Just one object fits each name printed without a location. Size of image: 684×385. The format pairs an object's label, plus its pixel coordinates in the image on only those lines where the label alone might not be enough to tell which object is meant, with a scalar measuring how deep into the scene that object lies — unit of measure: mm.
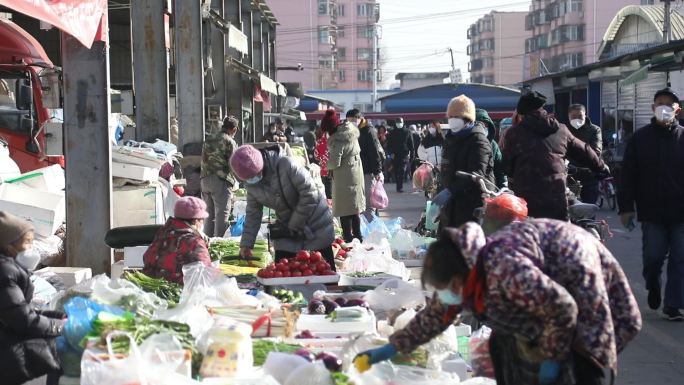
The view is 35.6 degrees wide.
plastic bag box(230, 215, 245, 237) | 13148
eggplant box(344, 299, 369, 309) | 7523
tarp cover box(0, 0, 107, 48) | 6943
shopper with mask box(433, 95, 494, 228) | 8867
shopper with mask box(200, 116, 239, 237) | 13703
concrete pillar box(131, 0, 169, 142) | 15930
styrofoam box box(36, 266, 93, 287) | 8844
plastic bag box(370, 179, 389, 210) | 16453
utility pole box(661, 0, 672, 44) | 38206
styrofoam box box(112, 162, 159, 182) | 12344
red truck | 15398
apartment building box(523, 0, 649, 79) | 110750
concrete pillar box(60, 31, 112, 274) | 9617
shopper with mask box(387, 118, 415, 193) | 30672
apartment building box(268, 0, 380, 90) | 108188
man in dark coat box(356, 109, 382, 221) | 16578
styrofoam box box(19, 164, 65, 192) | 11828
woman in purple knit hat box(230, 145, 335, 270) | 8242
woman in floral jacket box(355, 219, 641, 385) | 3982
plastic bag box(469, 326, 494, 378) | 5688
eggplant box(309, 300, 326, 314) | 7406
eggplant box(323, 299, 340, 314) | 7430
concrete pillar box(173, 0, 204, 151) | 17891
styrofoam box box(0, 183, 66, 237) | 10727
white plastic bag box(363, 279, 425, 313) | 7619
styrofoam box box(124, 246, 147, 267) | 9219
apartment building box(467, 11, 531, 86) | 144500
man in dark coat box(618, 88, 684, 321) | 9273
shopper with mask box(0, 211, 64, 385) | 5438
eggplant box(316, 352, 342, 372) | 5707
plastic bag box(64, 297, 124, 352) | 5742
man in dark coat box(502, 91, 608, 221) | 8820
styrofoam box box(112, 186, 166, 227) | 12133
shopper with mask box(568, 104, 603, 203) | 14047
